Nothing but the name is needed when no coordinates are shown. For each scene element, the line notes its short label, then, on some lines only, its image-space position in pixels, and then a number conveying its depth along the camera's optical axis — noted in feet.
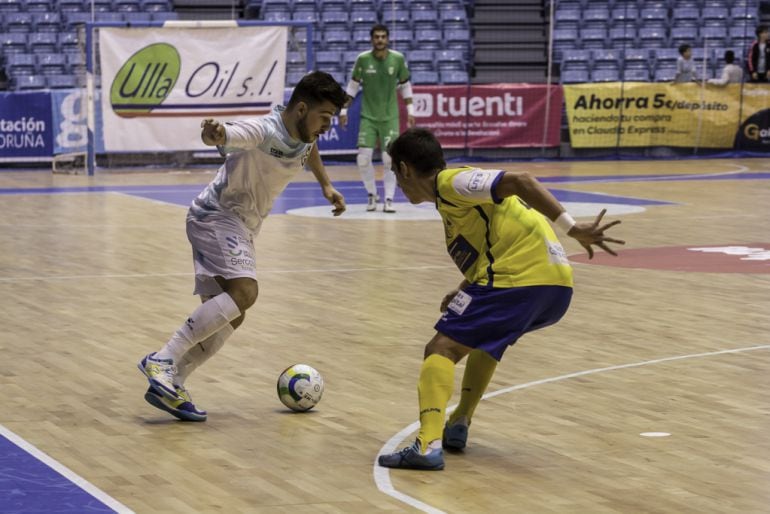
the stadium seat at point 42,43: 89.25
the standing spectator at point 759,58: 89.81
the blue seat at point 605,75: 94.02
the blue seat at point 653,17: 100.07
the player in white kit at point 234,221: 21.36
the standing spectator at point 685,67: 88.58
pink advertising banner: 85.66
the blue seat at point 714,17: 100.63
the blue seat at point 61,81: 85.97
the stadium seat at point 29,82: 85.35
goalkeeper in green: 55.62
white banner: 75.36
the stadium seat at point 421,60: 93.50
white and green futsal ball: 22.06
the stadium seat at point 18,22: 90.22
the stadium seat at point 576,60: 94.79
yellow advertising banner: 88.17
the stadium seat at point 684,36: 98.94
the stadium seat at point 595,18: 98.99
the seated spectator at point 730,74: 88.53
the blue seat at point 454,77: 91.04
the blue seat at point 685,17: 100.48
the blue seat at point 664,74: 94.32
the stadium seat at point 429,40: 96.22
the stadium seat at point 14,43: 88.89
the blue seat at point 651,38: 99.04
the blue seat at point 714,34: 98.94
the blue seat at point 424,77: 91.20
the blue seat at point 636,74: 94.26
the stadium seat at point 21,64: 87.20
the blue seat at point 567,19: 98.68
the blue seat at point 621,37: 98.44
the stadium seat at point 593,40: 98.22
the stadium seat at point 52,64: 87.92
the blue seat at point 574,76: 93.56
